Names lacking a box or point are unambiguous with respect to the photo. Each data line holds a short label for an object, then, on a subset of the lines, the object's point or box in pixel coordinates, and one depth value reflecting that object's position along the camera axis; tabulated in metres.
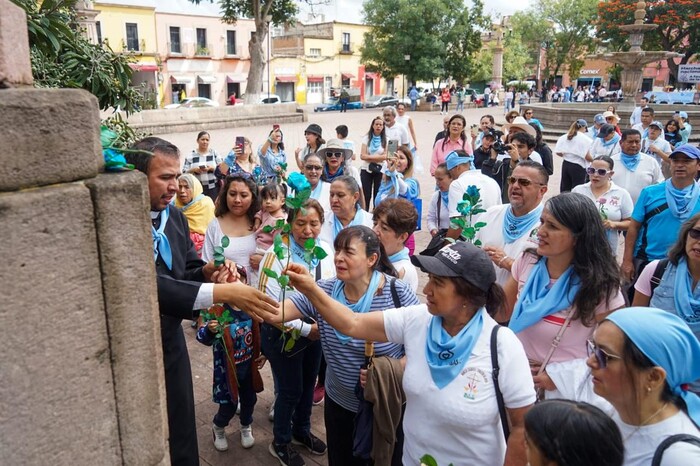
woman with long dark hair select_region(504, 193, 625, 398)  2.96
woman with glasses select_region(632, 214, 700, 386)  3.24
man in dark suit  2.72
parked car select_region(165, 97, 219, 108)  30.98
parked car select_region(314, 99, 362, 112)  40.12
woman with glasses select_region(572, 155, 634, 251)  5.32
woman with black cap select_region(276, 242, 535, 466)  2.39
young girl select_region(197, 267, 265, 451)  3.78
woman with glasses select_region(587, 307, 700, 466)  1.96
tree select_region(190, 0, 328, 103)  26.75
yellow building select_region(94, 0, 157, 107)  38.75
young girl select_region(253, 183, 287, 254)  4.65
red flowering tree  37.00
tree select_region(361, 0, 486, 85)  40.50
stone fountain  23.27
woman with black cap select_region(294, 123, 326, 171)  8.43
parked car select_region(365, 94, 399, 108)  40.91
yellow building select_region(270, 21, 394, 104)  49.97
